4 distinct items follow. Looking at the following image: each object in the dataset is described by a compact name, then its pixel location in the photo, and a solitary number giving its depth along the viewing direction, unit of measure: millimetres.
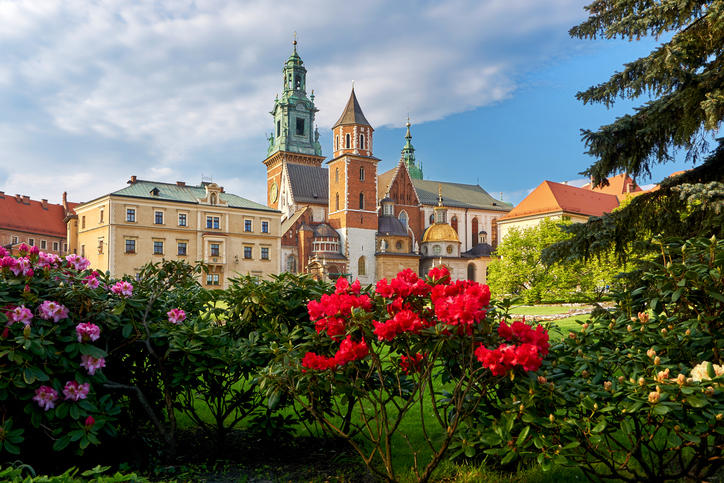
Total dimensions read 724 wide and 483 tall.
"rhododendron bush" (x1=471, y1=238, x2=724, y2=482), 2697
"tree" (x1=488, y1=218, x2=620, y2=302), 35500
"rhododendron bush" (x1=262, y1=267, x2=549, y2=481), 2902
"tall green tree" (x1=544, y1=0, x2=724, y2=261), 6859
